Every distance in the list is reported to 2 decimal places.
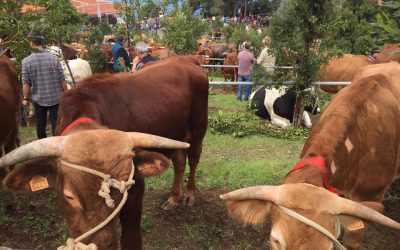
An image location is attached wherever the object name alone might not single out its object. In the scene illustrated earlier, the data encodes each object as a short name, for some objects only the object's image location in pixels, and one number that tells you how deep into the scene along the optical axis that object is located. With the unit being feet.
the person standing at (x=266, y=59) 33.88
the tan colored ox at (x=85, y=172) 7.94
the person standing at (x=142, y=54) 25.40
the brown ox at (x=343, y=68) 36.50
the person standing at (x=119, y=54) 32.42
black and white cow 28.54
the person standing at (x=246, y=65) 38.47
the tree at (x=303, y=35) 24.25
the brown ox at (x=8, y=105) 17.20
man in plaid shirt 18.63
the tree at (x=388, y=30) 12.21
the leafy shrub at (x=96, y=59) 41.11
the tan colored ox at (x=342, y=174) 7.79
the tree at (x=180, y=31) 33.32
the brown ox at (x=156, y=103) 10.96
